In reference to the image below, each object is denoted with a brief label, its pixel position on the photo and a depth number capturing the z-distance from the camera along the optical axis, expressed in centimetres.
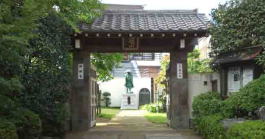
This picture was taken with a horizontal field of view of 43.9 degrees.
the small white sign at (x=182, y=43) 1195
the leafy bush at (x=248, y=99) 900
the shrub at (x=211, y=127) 852
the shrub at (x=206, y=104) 1038
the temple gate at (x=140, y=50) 1231
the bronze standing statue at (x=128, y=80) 3096
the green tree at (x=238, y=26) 1092
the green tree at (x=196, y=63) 1866
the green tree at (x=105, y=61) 1661
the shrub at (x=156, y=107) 2445
